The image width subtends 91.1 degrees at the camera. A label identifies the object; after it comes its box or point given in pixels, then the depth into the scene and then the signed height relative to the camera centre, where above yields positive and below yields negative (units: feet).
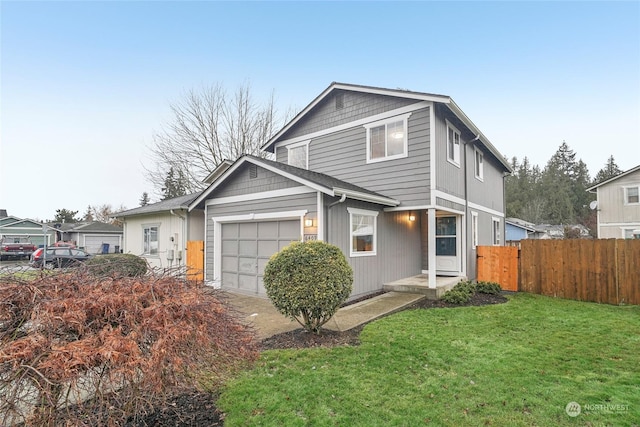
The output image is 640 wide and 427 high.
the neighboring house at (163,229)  44.09 +0.24
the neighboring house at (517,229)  89.81 +0.22
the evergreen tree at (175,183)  71.84 +11.11
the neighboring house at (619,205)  64.49 +5.23
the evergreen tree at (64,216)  145.48 +6.80
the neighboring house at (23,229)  104.32 +0.58
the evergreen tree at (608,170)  152.15 +29.26
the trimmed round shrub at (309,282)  17.73 -3.01
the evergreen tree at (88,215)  153.42 +7.66
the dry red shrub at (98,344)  5.91 -2.38
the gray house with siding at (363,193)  27.88 +3.53
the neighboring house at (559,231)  100.68 -0.46
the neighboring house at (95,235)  98.78 -1.44
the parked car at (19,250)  77.77 -4.80
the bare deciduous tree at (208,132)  66.28 +21.47
